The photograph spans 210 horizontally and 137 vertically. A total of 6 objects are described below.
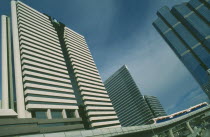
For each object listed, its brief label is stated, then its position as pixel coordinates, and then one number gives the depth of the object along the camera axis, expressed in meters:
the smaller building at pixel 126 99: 161.88
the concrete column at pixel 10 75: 63.09
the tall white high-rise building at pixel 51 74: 61.16
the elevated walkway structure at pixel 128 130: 25.80
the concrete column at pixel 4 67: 61.57
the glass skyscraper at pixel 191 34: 139.62
